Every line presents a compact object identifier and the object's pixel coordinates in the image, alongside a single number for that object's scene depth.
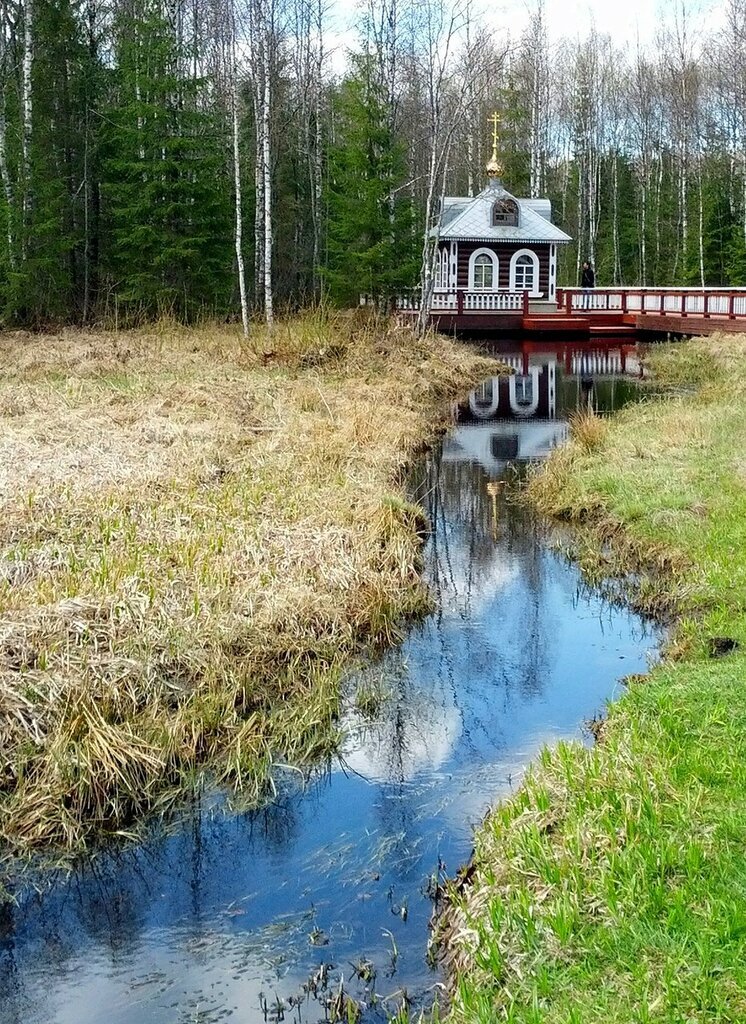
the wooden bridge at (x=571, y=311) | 28.95
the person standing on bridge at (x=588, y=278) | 34.53
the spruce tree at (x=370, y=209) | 26.38
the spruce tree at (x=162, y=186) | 24.30
